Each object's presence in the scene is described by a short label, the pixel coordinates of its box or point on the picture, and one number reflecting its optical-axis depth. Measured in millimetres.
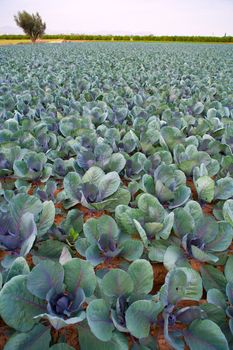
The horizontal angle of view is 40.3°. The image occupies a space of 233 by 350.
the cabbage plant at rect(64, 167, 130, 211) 1752
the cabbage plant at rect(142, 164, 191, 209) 1766
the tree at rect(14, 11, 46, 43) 53031
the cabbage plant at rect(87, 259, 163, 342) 1048
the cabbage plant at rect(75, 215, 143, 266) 1395
